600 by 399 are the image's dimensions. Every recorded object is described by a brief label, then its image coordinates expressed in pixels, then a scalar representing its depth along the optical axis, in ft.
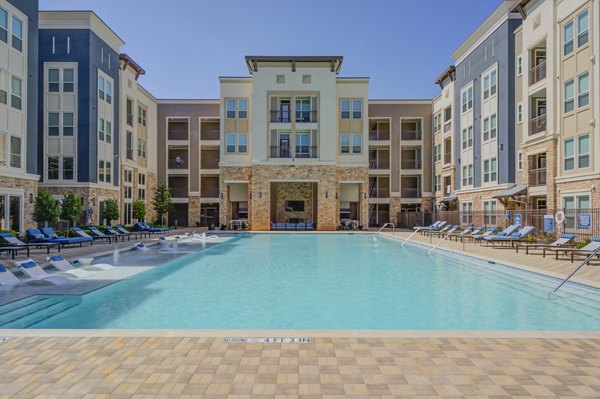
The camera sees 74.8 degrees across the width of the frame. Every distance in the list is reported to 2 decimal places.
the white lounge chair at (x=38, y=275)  27.63
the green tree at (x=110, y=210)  78.61
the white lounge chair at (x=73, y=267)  31.17
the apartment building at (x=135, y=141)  94.17
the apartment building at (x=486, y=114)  75.92
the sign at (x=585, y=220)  51.70
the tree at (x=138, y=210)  92.84
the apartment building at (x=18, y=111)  59.00
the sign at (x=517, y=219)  64.93
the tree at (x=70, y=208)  61.77
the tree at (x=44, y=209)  56.70
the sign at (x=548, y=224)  58.10
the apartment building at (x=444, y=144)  102.42
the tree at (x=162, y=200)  104.17
